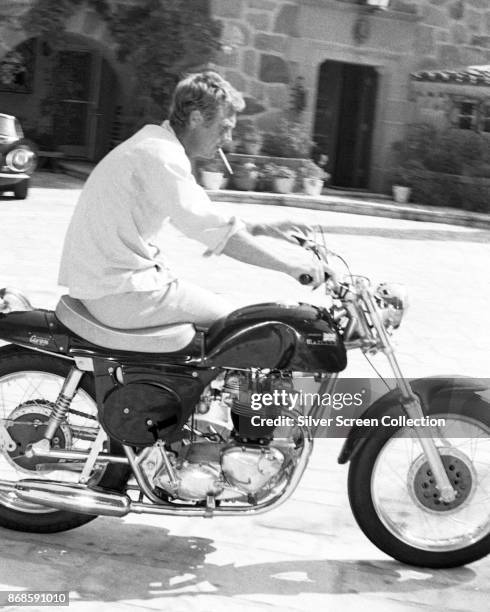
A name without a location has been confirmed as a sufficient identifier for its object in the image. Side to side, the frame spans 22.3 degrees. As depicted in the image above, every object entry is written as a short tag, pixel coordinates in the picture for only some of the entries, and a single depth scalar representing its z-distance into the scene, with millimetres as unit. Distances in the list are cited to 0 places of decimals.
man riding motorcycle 3635
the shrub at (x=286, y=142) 17016
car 12922
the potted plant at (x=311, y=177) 16766
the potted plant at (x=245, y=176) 16219
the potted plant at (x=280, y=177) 16406
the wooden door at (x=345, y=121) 19109
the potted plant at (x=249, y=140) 16859
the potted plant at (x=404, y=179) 17625
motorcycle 3824
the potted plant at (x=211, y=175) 15828
